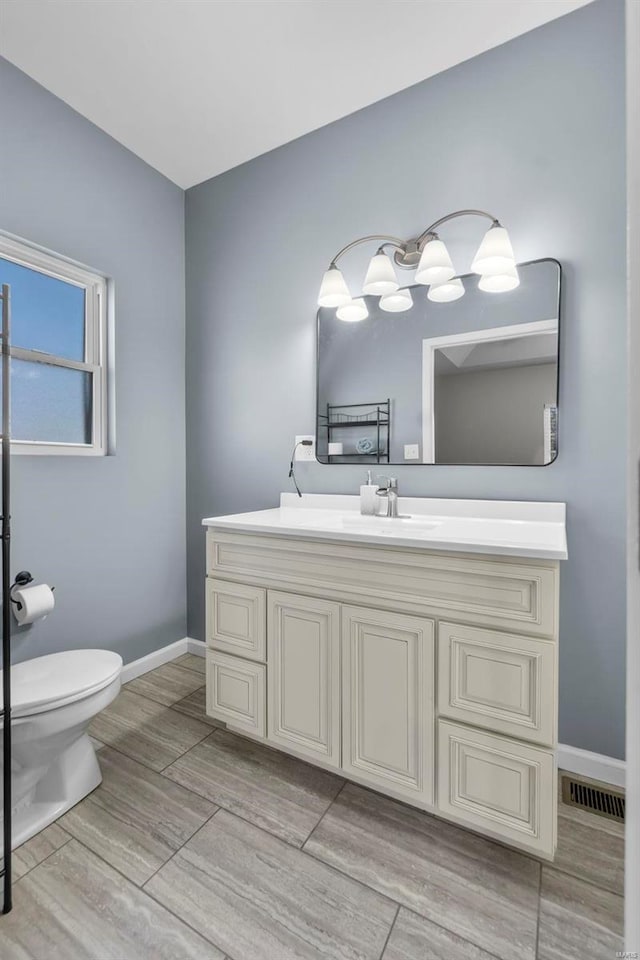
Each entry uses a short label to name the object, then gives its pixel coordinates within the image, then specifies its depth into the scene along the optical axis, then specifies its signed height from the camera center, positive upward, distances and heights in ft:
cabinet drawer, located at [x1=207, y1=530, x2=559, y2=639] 3.74 -1.01
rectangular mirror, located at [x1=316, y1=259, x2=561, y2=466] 5.36 +1.31
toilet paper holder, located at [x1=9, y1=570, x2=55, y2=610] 5.58 -1.32
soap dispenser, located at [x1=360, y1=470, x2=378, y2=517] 6.17 -0.33
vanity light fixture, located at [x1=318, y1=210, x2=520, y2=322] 5.19 +2.62
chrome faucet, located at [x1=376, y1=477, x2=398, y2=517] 5.99 -0.25
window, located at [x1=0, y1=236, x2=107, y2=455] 6.07 +1.82
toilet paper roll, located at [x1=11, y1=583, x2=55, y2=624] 5.42 -1.59
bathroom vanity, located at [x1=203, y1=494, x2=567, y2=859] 3.77 -1.76
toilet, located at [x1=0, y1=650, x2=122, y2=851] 4.26 -2.57
